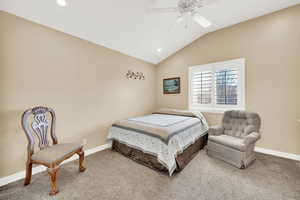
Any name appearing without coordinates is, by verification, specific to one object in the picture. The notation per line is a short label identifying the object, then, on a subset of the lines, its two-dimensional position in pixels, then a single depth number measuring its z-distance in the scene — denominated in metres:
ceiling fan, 2.04
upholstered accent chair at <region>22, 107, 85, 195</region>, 1.65
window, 3.17
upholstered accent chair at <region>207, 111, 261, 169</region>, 2.23
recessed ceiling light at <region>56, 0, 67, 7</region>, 1.93
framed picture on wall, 4.31
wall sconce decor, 3.80
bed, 2.11
